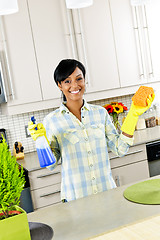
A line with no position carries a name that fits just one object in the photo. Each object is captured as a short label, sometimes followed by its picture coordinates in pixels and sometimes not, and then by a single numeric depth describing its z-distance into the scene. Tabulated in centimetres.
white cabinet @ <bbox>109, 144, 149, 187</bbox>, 268
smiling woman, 173
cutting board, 101
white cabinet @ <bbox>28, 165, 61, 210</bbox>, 242
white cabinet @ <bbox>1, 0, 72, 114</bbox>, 260
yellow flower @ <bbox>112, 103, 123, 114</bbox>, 304
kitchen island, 109
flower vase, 310
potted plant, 95
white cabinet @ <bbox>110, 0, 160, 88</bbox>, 298
